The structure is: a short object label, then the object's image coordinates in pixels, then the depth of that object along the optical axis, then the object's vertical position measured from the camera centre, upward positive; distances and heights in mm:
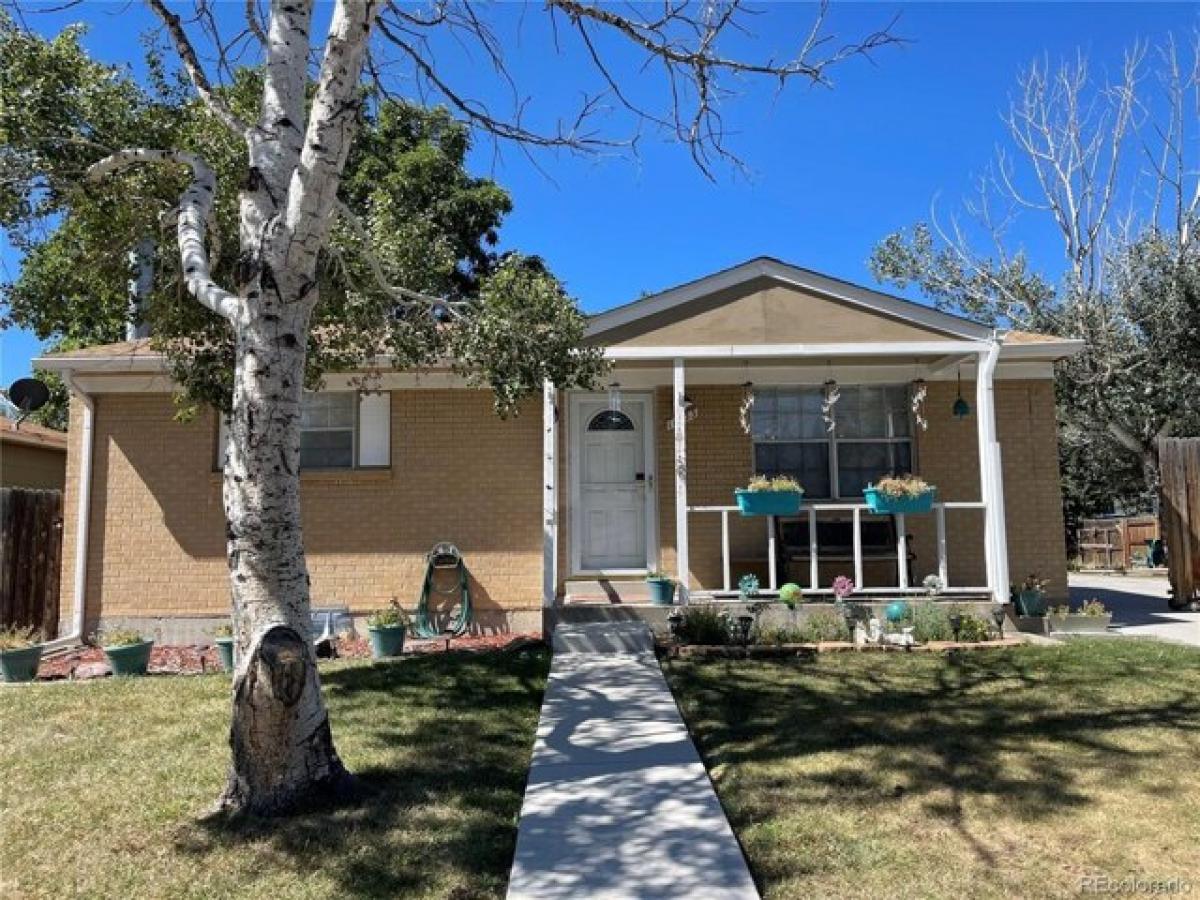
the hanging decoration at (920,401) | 9883 +1492
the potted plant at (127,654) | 7891 -1074
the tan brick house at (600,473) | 9836 +711
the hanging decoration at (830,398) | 9836 +1521
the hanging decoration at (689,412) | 9859 +1394
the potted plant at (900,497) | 8961 +349
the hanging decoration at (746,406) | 9820 +1439
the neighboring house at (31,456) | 15094 +1501
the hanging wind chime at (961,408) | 9984 +1409
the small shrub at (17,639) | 7879 -961
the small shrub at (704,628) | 8266 -922
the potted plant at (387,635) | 8531 -997
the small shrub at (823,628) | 8445 -961
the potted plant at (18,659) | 7797 -1102
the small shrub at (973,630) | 8398 -984
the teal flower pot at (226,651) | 8211 -1104
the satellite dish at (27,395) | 10094 +1678
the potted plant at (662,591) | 8891 -605
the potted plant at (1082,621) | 9297 -1000
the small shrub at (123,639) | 8000 -960
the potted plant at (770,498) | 9031 +349
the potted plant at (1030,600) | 9305 -762
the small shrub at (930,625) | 8379 -927
